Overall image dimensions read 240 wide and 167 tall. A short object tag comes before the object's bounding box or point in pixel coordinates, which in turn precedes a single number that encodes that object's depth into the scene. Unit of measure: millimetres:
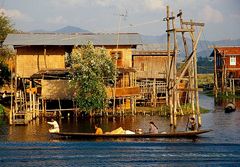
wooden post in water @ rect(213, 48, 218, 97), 64438
